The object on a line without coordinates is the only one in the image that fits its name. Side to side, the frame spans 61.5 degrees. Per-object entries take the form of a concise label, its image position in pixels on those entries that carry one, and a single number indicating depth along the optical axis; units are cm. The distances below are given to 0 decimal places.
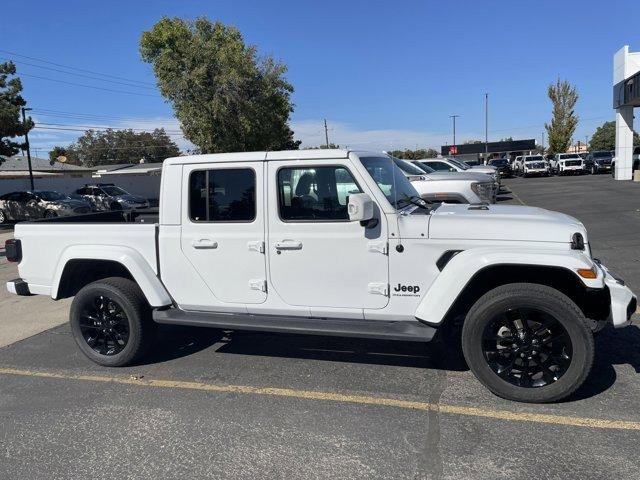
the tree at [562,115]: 5722
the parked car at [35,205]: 2331
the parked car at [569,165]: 3904
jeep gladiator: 384
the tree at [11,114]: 2345
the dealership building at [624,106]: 2812
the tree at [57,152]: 9175
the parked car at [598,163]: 3991
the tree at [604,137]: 13100
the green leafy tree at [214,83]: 2973
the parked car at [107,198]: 2827
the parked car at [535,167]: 3950
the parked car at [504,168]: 4094
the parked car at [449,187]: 1085
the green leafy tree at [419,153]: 8511
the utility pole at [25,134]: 2541
